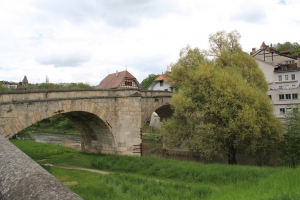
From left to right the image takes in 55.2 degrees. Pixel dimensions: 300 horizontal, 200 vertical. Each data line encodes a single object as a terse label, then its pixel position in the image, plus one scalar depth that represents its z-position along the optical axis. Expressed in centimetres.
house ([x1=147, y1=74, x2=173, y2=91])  4503
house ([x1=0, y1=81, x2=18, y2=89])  9725
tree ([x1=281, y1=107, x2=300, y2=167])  1641
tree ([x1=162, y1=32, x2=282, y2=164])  1535
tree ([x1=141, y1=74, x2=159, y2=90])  7131
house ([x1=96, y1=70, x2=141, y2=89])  4003
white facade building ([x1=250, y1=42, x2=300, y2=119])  2903
